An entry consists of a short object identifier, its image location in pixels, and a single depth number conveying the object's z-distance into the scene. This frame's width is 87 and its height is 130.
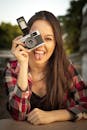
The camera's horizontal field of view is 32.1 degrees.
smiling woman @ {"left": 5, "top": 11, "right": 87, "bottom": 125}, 0.71
